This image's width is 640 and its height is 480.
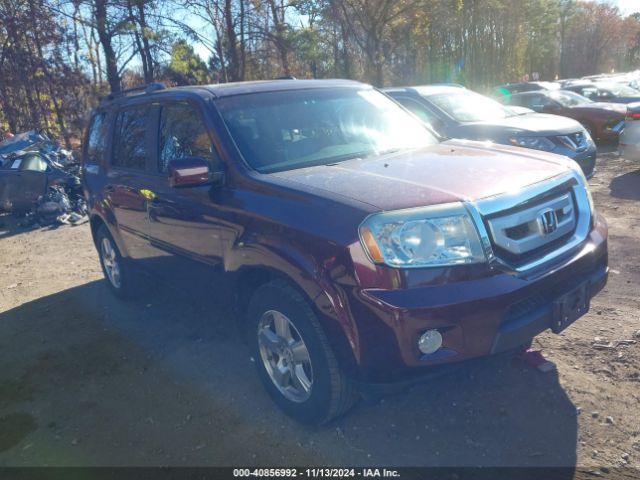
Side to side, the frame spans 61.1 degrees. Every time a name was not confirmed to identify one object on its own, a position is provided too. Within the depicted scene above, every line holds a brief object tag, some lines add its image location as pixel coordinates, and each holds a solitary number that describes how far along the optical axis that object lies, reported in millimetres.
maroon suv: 2504
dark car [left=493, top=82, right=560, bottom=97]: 19620
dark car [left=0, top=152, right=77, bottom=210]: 10523
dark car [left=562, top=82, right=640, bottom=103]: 18094
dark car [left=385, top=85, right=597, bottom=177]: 7973
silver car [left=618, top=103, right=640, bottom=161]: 8641
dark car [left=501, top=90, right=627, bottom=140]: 12875
